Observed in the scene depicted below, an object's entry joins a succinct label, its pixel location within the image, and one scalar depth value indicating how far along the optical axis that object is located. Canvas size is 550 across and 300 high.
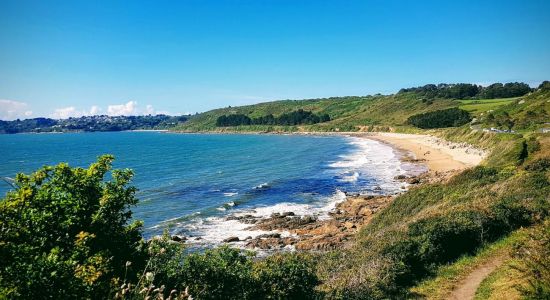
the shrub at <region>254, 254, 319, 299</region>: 13.15
